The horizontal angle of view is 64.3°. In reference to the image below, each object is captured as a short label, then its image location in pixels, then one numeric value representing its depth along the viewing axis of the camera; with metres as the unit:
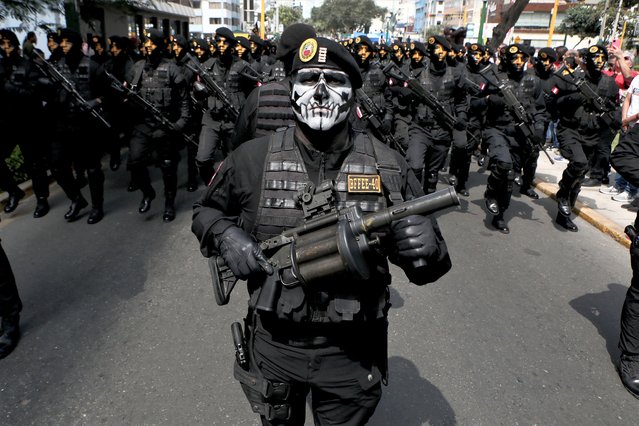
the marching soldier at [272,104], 3.81
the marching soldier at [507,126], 6.20
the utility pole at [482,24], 21.02
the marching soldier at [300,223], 1.78
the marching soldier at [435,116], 6.68
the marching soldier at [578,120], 6.41
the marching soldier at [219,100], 6.31
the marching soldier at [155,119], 6.14
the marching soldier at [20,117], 5.77
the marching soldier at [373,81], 7.65
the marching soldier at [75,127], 5.94
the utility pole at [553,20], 22.49
